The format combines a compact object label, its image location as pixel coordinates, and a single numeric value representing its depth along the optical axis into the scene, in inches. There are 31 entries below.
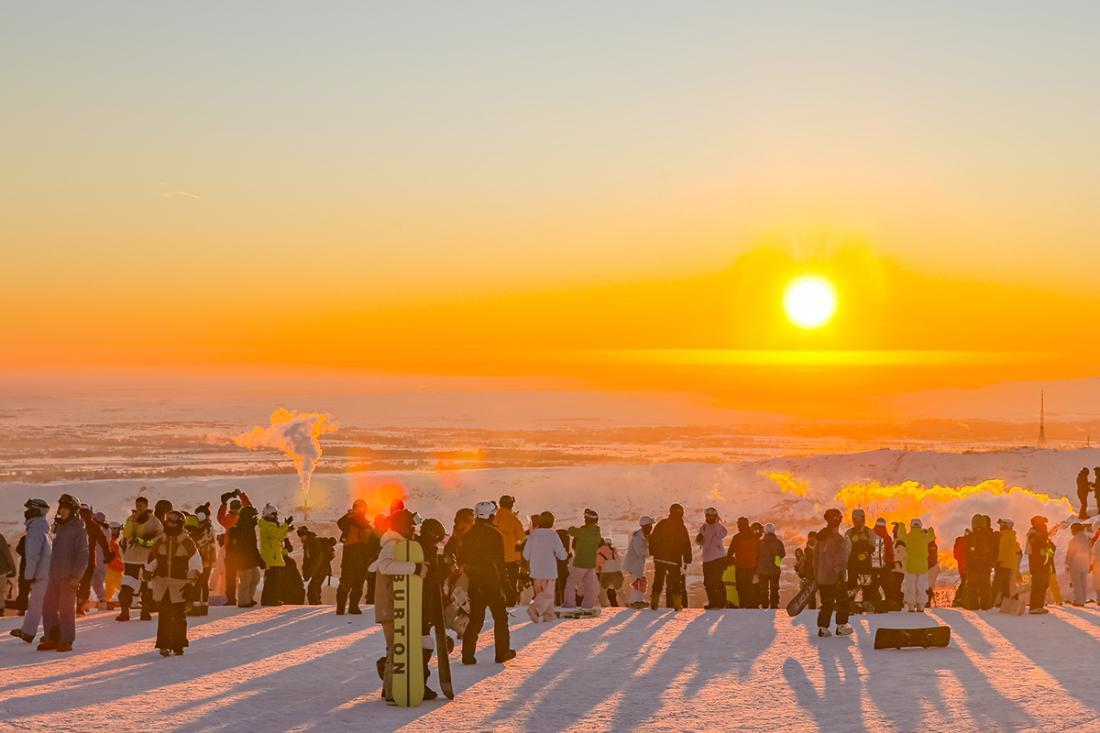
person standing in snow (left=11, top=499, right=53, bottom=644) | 593.3
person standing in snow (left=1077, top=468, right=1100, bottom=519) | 1540.4
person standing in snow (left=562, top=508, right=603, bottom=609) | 775.1
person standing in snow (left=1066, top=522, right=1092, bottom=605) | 877.8
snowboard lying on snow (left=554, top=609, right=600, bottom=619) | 756.6
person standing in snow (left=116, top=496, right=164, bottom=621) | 723.4
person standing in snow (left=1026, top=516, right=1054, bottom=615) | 783.1
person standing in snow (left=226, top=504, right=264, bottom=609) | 804.0
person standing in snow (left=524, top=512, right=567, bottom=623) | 683.4
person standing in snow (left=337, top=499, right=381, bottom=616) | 723.4
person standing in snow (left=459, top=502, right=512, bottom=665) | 525.0
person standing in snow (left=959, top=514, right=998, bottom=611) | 798.0
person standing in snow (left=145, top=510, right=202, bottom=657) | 581.9
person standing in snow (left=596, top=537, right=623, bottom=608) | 840.9
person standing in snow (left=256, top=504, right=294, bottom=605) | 817.5
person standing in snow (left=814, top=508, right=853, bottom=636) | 641.0
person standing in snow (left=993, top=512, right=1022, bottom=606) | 786.2
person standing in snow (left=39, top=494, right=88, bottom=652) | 589.6
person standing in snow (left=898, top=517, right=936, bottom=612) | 820.6
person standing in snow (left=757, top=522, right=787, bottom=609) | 836.0
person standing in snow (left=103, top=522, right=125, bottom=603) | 860.0
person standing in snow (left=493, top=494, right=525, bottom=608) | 719.7
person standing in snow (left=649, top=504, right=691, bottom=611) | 781.3
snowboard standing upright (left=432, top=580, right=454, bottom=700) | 470.3
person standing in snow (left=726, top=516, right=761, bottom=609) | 832.2
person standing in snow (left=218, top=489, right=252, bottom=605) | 821.2
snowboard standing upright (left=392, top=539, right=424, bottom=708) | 455.2
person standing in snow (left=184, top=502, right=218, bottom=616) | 745.6
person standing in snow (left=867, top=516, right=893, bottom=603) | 831.1
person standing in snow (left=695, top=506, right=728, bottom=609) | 794.8
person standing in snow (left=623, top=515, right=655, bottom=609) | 826.2
